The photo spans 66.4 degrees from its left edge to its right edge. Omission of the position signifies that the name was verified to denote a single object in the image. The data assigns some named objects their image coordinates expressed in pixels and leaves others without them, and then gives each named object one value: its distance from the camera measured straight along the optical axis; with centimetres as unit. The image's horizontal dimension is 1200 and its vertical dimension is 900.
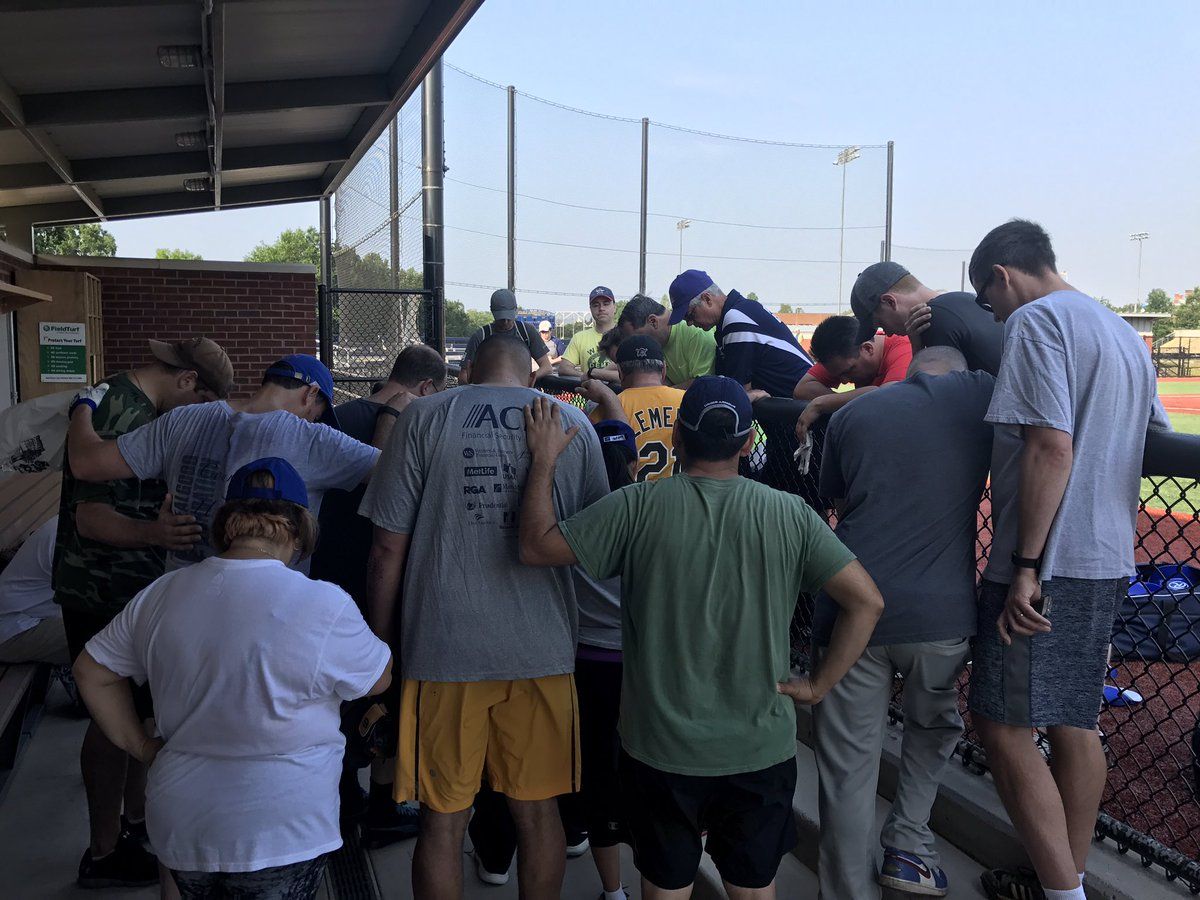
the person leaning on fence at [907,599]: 277
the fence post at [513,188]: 1919
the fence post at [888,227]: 2115
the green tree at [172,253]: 5596
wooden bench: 403
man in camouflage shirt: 331
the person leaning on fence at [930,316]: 303
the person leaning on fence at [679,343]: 533
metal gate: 930
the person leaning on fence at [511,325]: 571
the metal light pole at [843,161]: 2195
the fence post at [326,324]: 836
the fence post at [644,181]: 2086
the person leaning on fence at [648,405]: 375
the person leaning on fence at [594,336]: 792
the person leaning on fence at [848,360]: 390
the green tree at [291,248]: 6862
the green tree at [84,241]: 4556
